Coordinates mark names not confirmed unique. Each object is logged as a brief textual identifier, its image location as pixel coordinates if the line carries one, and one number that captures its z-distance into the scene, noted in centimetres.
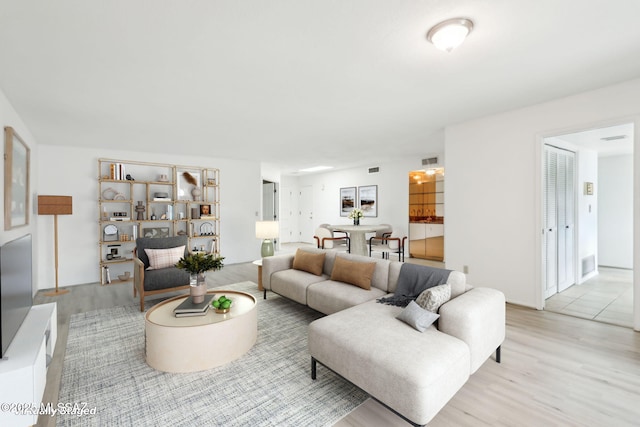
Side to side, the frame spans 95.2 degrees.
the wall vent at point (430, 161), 663
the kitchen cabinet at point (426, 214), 680
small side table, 448
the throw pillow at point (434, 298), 219
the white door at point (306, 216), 1011
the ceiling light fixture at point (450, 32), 184
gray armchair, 373
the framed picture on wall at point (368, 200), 809
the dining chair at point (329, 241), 651
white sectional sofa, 159
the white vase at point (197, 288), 277
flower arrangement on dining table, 700
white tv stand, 158
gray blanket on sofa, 259
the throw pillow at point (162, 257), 411
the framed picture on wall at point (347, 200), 868
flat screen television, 174
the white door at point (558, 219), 384
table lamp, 480
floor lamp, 431
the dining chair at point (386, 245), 607
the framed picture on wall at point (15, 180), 287
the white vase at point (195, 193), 601
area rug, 182
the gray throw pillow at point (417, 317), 205
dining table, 609
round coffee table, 230
